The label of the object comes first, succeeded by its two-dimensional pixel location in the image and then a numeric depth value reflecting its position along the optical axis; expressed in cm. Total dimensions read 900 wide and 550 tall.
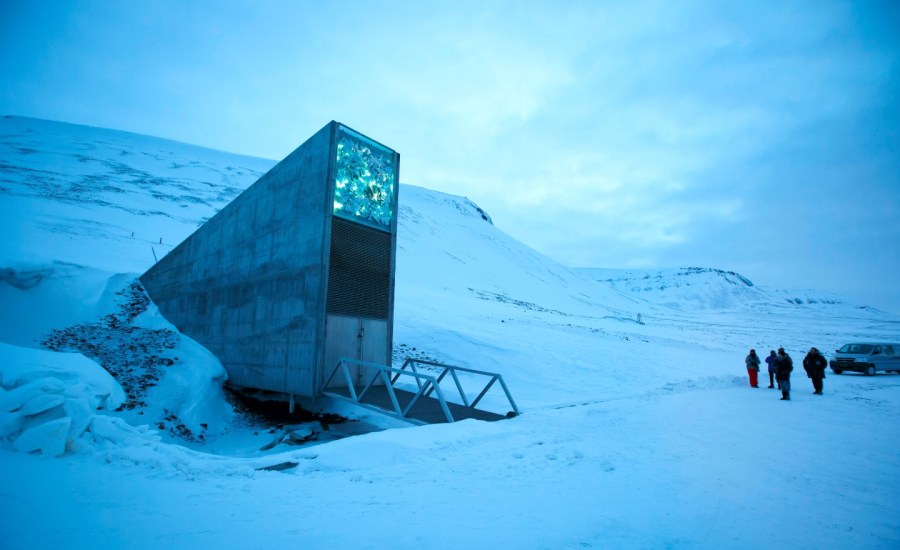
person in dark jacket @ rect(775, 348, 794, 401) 1140
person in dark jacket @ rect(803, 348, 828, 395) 1246
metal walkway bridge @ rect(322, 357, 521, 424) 817
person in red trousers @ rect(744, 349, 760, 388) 1401
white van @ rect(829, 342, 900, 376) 1805
